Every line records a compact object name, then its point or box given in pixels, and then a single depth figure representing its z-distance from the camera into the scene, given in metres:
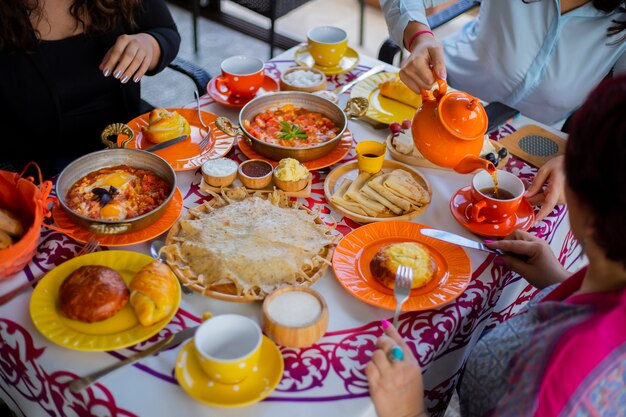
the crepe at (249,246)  1.29
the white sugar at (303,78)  2.04
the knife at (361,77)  2.08
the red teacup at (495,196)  1.50
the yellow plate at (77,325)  1.12
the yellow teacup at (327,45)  2.13
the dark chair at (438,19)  2.41
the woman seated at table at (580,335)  0.88
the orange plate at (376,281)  1.29
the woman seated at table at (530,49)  2.07
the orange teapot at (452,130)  1.52
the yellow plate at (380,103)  1.94
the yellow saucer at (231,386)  1.04
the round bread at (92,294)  1.16
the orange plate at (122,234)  1.38
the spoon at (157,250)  1.35
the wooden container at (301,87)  2.01
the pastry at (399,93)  1.97
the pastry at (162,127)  1.74
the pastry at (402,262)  1.31
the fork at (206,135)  1.75
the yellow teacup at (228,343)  1.04
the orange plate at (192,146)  1.69
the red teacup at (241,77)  1.93
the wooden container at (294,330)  1.14
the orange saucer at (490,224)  1.51
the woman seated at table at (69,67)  1.89
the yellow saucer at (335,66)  2.17
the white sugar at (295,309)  1.17
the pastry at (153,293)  1.16
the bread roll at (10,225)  1.29
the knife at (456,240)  1.43
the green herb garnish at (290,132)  1.76
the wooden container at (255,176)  1.58
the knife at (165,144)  1.71
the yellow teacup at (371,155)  1.64
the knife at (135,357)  1.06
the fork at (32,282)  1.24
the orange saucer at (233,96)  1.97
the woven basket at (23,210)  1.25
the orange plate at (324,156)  1.69
